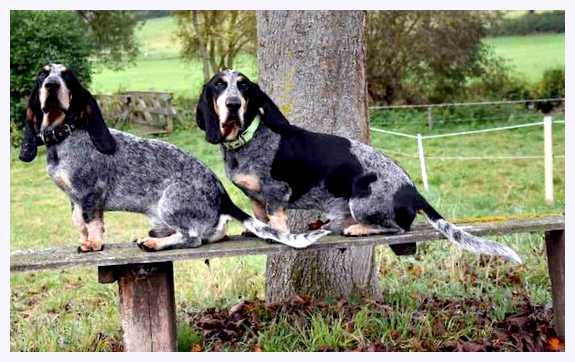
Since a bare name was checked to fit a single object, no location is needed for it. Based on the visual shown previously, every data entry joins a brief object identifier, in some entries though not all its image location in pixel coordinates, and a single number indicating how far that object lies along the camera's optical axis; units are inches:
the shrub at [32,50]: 462.9
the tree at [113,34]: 598.5
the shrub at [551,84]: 612.7
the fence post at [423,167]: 379.6
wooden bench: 147.6
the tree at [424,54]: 585.0
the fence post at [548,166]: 357.1
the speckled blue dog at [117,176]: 145.1
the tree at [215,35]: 592.7
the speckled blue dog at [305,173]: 146.6
